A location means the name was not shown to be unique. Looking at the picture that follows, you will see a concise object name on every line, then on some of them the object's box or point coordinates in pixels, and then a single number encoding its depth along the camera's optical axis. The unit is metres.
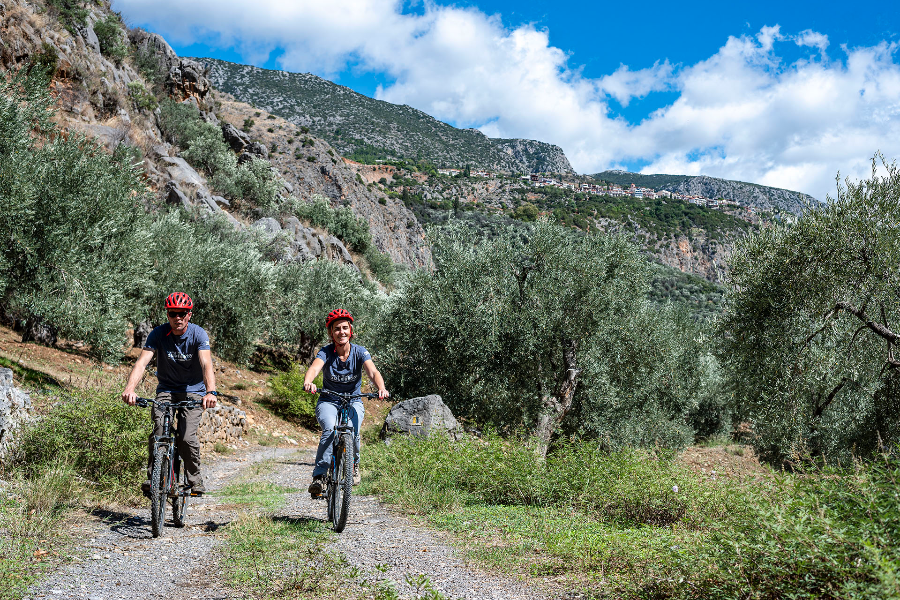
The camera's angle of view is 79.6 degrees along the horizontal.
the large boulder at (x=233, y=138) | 50.81
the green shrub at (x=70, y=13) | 29.73
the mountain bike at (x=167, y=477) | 5.68
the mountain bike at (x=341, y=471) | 5.95
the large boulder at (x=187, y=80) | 46.97
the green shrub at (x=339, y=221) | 49.78
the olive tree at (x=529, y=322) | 15.43
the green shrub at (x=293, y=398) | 20.27
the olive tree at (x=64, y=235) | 11.82
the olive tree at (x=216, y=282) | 19.77
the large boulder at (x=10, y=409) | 6.72
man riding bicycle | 5.96
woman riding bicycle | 6.23
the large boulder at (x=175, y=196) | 29.25
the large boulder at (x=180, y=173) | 32.19
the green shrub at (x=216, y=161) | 40.16
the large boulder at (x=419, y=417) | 13.30
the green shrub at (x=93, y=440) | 6.85
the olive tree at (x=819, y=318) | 11.63
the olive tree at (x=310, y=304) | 26.62
